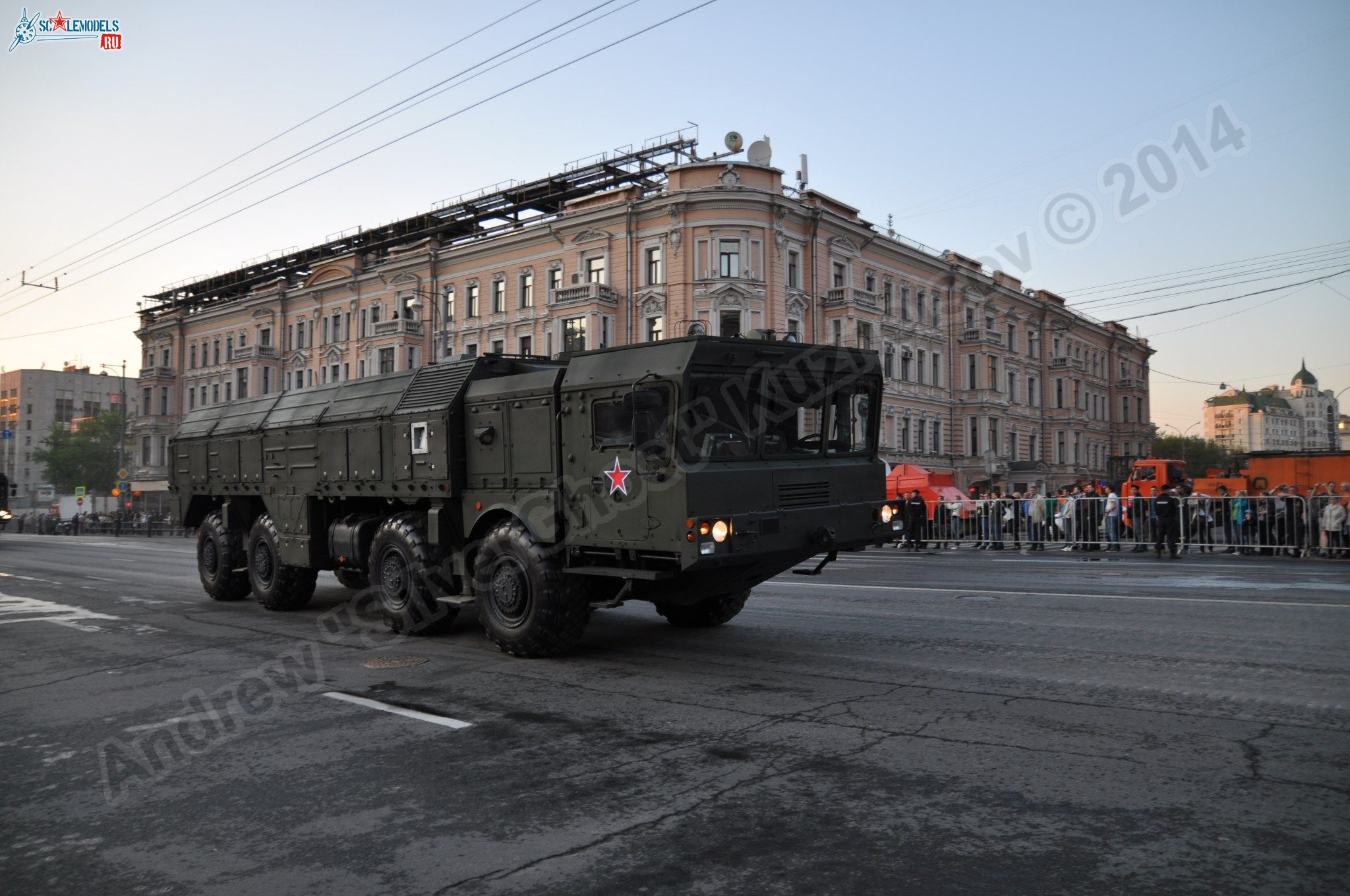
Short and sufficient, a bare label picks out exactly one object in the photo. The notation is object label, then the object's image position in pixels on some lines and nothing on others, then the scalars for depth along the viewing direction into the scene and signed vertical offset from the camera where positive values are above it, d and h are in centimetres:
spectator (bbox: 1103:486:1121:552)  2319 -101
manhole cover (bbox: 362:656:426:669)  874 -174
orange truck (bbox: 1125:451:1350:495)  2795 +22
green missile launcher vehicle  790 +1
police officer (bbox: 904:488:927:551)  2617 -113
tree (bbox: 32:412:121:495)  10806 +292
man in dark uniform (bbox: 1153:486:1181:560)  2109 -95
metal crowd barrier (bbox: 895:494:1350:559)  2048 -115
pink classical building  4459 +1042
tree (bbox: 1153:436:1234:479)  11331 +352
